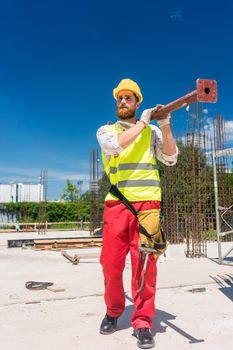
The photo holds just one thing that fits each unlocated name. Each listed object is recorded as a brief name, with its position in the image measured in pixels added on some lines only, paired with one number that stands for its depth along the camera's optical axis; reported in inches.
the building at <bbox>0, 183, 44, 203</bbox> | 2760.3
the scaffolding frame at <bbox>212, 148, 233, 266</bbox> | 284.0
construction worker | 110.8
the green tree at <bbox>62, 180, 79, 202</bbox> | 1816.2
